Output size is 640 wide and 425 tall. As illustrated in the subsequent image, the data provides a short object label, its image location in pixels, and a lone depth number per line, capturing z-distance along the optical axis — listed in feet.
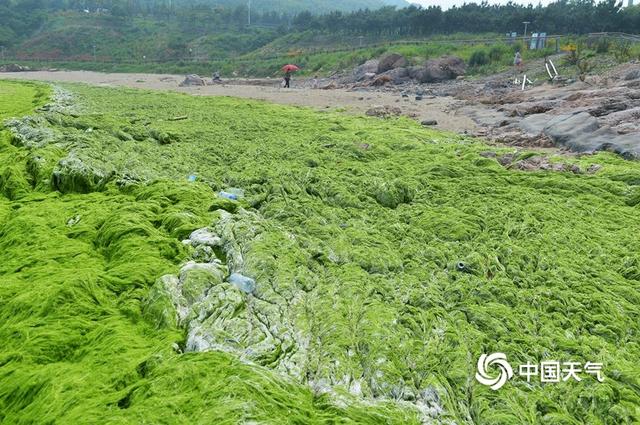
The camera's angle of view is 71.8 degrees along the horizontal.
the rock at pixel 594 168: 20.93
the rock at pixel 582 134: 24.04
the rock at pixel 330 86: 81.80
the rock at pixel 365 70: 92.69
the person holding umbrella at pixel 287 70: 82.23
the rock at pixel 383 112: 41.81
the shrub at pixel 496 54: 87.25
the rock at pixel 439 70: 79.41
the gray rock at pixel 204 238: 12.94
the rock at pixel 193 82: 93.28
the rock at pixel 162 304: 9.42
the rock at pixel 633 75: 43.70
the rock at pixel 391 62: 92.58
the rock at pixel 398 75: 81.51
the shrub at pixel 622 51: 59.96
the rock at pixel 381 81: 80.33
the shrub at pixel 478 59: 86.84
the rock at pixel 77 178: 16.74
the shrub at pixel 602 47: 69.67
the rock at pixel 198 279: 10.32
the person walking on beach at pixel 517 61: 77.43
